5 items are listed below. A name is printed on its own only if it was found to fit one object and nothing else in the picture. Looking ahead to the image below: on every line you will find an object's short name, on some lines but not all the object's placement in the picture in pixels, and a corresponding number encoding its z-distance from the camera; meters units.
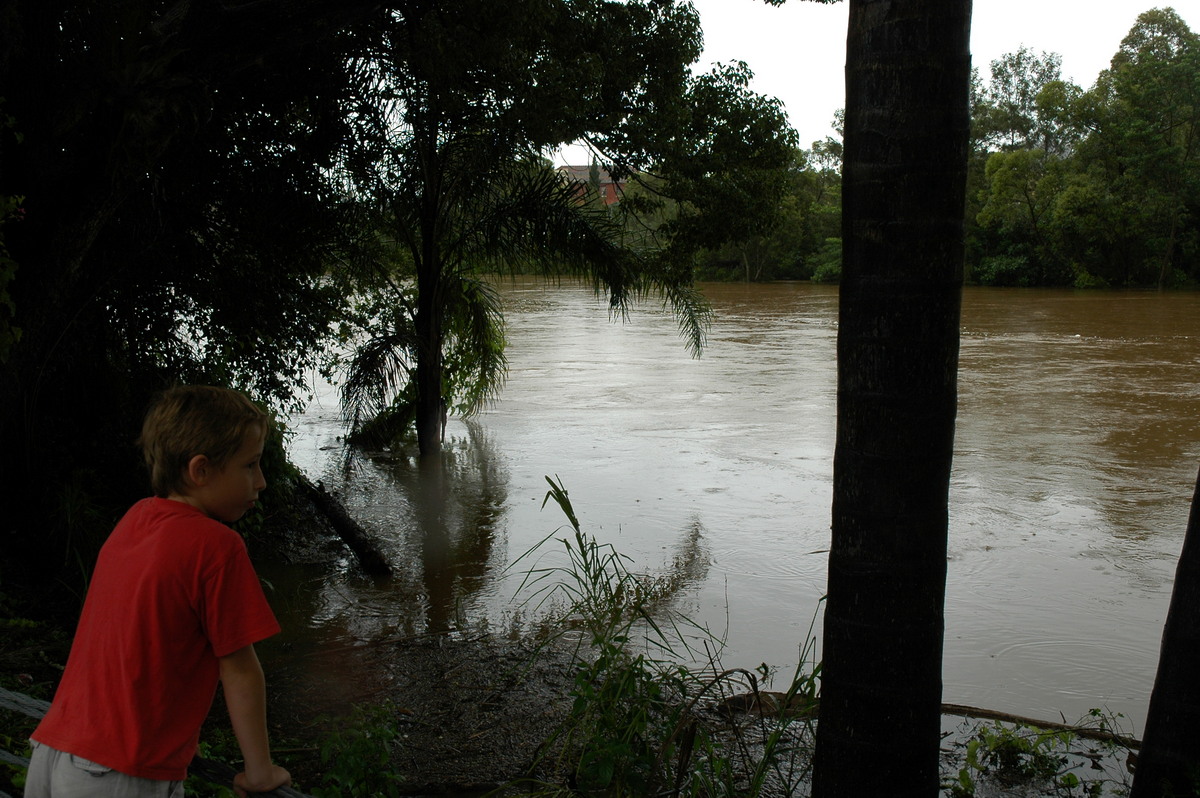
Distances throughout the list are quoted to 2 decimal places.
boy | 1.92
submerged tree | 7.37
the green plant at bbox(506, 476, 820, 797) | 3.25
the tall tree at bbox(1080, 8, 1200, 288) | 43.50
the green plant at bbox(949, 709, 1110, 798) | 3.87
